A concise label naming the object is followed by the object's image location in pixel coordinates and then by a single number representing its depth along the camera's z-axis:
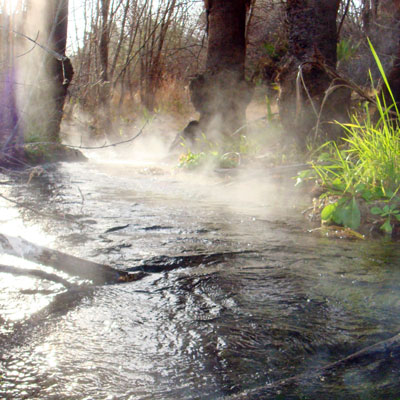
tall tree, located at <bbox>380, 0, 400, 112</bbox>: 6.18
